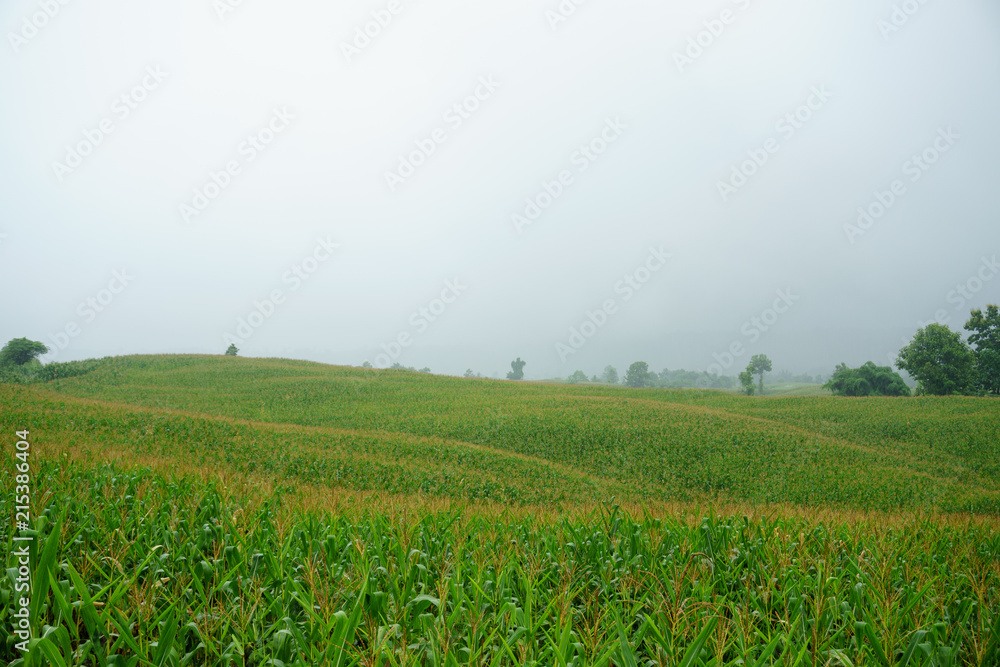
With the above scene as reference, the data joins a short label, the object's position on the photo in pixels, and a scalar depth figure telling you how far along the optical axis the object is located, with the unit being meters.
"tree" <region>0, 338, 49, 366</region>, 56.23
